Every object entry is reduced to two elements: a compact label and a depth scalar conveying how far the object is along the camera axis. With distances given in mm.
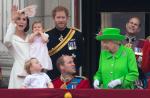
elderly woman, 18484
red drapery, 17172
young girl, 19766
